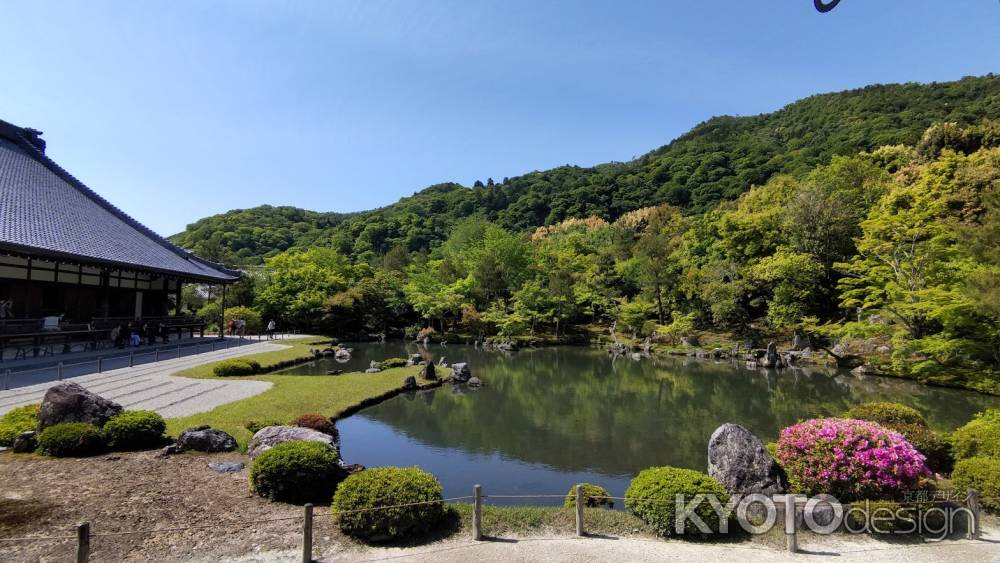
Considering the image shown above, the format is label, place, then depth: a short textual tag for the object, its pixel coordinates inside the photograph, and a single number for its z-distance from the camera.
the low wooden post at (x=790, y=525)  5.77
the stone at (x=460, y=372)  21.06
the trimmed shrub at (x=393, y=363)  23.50
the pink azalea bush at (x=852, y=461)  6.53
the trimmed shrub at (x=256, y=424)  10.66
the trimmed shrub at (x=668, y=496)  6.21
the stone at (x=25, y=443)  8.48
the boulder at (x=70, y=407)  8.77
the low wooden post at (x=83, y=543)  4.41
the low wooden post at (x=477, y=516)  6.04
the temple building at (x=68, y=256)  17.64
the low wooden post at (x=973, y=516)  6.17
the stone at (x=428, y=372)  20.38
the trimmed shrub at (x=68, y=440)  8.30
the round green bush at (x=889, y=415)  9.10
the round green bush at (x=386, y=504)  5.88
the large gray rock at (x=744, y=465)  7.13
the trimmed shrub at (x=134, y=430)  8.88
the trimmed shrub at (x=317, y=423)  10.16
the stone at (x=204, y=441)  9.09
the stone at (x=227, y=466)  8.20
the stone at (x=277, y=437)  8.38
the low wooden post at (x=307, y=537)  5.22
